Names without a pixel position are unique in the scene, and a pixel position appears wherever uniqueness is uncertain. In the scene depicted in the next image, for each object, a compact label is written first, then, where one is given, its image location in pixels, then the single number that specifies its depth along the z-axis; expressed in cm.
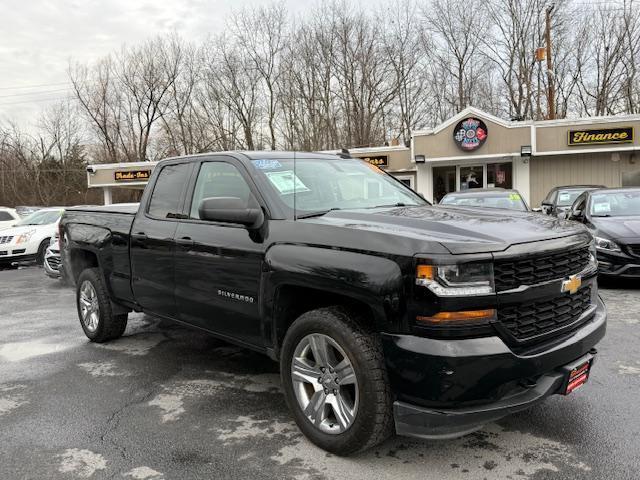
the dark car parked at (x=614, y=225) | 740
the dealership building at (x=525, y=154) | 1967
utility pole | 2306
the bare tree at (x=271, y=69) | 3631
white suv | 1338
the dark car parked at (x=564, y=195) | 1348
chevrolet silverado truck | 260
